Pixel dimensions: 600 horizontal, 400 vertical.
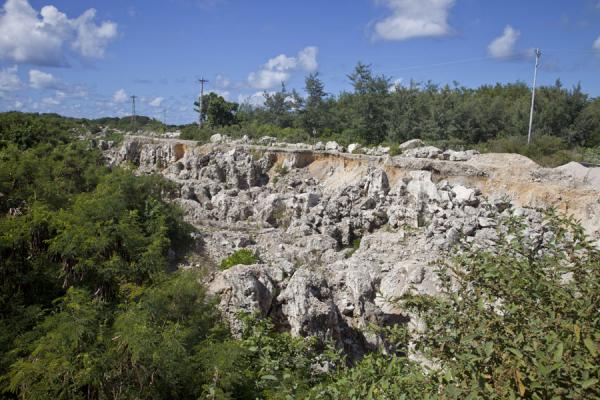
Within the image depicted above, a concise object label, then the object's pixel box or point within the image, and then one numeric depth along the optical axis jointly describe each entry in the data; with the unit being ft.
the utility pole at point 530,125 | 74.82
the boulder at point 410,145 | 72.95
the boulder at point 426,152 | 65.16
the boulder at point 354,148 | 74.54
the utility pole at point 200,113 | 144.66
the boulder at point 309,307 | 26.94
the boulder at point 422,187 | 53.98
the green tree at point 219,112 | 136.67
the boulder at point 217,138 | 97.36
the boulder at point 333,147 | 77.77
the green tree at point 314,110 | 111.24
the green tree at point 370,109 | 96.37
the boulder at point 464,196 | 52.11
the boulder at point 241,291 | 26.45
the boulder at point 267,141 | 90.13
